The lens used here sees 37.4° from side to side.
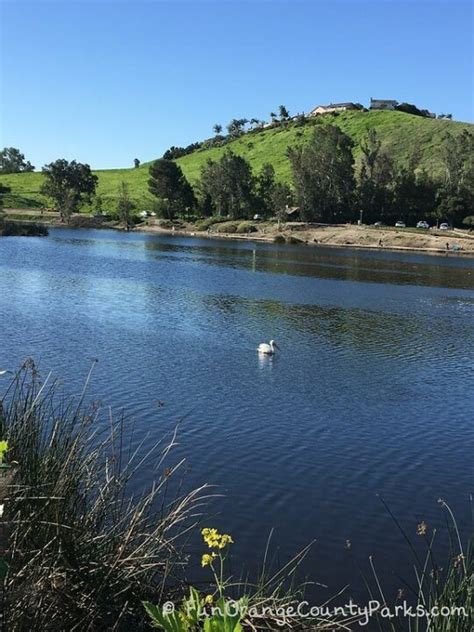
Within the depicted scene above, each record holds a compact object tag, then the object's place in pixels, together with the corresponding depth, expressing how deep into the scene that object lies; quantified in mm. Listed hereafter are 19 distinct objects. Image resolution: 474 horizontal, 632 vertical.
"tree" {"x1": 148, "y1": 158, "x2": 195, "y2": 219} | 156000
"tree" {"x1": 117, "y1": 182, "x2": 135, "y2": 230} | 151300
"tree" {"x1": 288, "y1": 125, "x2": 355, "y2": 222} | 137000
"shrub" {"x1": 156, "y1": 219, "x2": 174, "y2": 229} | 151500
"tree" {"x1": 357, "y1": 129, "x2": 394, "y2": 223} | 137125
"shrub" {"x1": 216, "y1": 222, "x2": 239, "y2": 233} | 140000
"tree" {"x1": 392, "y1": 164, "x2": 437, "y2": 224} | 134875
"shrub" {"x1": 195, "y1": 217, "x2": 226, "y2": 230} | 144500
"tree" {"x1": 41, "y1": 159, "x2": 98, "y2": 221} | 156550
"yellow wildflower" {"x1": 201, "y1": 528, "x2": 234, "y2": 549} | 7180
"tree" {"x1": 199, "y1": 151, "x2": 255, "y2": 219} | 148500
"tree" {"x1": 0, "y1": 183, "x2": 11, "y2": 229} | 170475
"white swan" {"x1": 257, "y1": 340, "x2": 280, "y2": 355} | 28375
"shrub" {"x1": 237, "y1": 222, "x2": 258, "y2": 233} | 138375
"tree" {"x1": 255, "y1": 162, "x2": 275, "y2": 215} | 148500
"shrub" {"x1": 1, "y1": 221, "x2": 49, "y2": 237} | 105294
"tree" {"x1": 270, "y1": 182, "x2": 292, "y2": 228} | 139125
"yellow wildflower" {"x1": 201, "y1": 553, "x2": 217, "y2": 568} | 7201
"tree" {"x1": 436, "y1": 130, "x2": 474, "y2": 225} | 130250
